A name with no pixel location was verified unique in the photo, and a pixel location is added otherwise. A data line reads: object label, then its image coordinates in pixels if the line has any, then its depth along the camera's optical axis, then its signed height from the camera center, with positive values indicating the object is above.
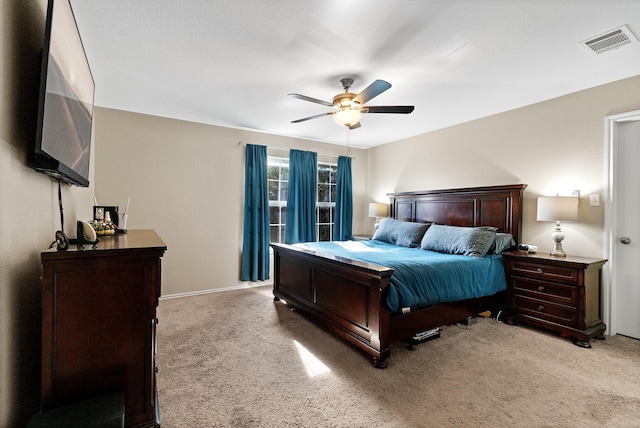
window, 5.06 +0.26
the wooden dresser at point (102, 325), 1.21 -0.49
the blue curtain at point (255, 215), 4.62 -0.04
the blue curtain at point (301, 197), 5.05 +0.26
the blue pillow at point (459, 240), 3.27 -0.31
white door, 2.87 -0.17
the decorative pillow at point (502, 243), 3.38 -0.35
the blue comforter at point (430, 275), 2.45 -0.57
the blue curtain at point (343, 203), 5.61 +0.19
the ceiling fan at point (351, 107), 2.70 +1.00
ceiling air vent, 2.12 +1.29
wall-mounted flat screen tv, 1.11 +0.50
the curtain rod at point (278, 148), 4.64 +1.07
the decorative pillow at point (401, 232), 4.12 -0.28
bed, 2.36 -0.71
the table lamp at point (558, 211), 2.96 +0.03
